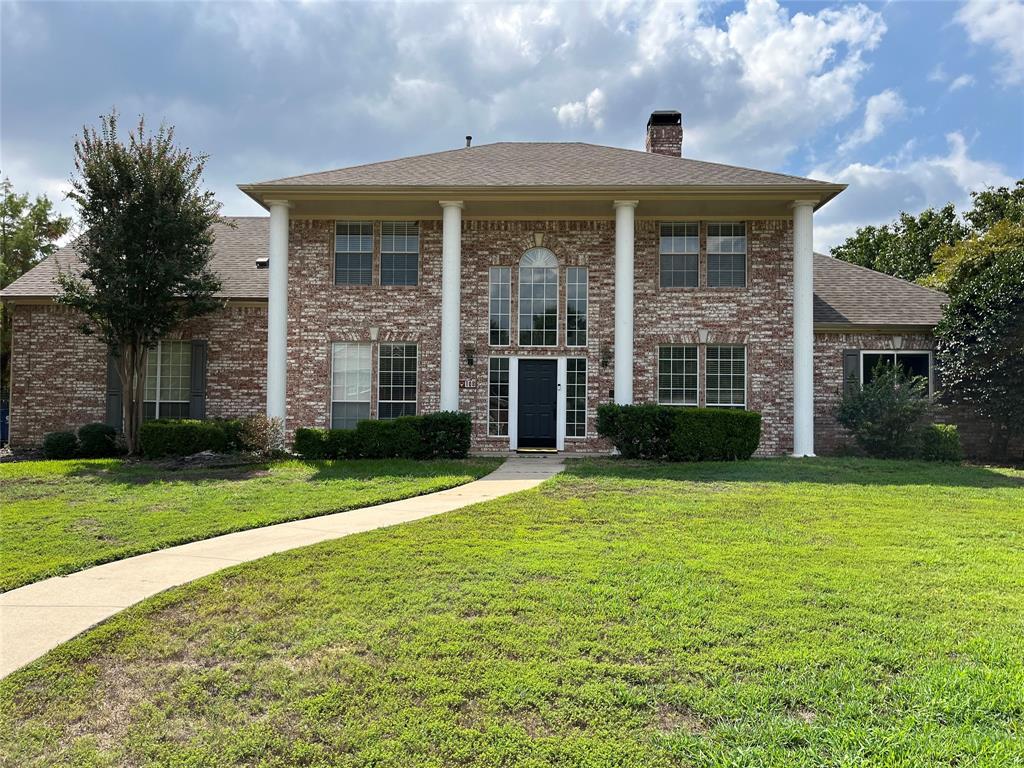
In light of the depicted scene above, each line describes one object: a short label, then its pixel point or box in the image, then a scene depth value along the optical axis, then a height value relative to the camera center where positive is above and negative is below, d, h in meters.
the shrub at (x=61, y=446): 15.63 -1.15
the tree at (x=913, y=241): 32.22 +7.84
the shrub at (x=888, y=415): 14.64 -0.27
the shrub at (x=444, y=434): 13.71 -0.71
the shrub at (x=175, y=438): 13.98 -0.86
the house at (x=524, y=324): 16.25 +1.81
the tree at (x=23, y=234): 28.39 +6.96
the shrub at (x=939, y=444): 14.83 -0.88
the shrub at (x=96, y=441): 15.59 -1.03
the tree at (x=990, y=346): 15.09 +1.29
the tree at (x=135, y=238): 14.54 +3.38
